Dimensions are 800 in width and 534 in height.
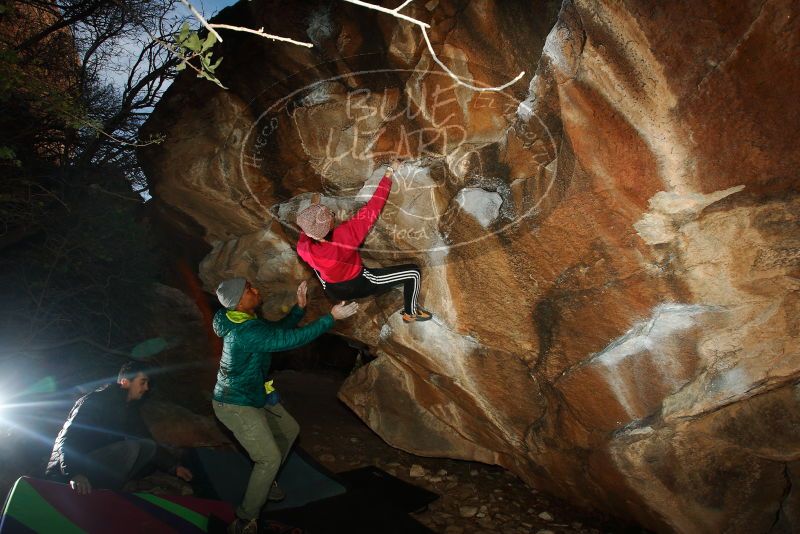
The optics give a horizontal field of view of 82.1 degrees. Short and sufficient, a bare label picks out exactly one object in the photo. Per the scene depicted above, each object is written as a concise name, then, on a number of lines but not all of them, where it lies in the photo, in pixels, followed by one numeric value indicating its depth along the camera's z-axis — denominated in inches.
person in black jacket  130.3
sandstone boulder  102.9
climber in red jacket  140.8
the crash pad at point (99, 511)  112.8
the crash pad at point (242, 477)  165.9
